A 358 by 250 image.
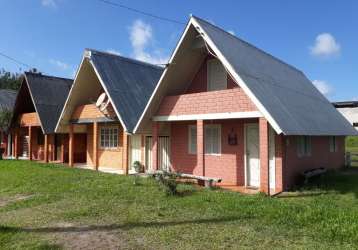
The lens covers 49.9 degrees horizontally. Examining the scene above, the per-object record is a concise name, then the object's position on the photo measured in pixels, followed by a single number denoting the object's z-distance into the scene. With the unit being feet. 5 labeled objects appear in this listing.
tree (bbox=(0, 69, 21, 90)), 223.92
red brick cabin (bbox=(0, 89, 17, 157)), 102.22
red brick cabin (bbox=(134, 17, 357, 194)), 39.78
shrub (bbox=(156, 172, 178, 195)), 37.60
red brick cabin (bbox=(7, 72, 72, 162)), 79.92
